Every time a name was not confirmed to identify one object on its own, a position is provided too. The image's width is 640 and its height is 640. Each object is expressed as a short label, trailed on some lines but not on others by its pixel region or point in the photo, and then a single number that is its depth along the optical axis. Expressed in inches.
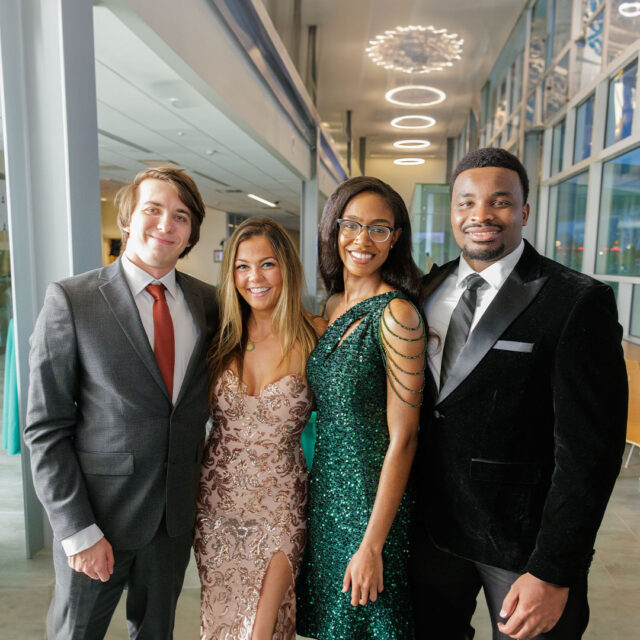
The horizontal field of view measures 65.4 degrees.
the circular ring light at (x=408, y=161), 694.5
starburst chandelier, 369.1
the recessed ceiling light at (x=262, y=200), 577.0
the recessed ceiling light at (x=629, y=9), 178.2
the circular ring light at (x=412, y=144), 652.1
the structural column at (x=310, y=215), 435.5
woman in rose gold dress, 64.5
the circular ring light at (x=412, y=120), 560.7
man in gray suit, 55.1
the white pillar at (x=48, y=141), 89.4
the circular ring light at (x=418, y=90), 470.6
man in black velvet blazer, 49.0
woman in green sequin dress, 58.9
